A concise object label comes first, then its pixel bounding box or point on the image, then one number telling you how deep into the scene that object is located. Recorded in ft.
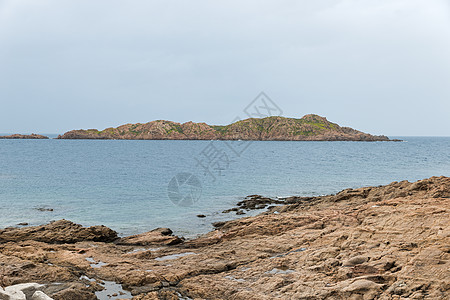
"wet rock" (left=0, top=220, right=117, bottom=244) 64.69
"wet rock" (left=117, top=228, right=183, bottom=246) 65.57
